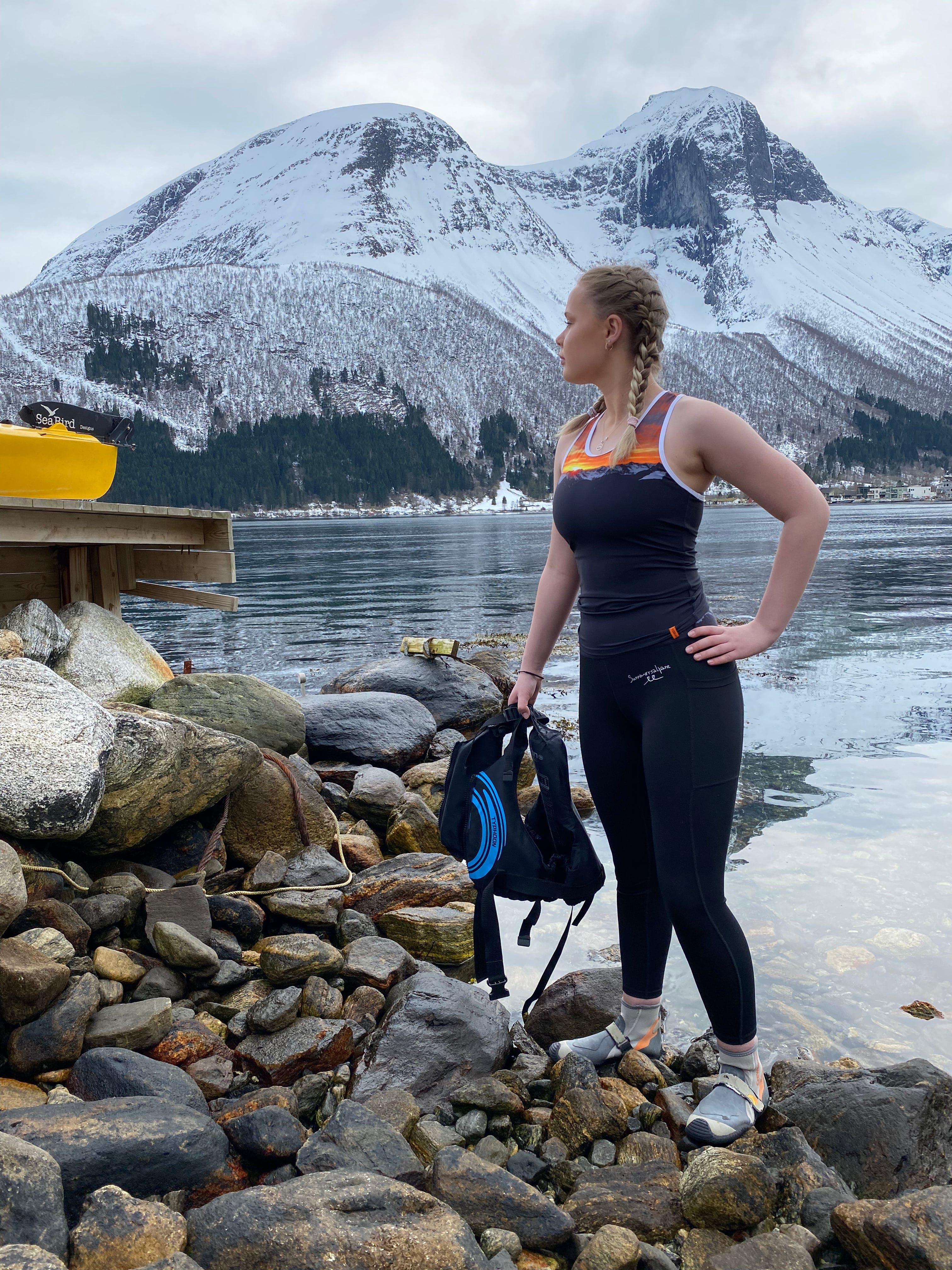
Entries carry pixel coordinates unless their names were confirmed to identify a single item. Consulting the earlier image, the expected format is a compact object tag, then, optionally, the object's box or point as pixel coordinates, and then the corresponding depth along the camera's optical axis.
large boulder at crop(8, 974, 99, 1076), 3.05
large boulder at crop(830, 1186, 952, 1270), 2.17
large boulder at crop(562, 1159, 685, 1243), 2.58
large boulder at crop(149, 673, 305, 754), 6.46
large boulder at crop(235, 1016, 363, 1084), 3.39
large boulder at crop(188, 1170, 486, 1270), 2.08
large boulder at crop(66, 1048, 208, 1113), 2.88
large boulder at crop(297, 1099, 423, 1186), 2.62
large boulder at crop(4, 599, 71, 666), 6.62
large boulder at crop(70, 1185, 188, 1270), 2.09
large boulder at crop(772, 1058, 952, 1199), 2.79
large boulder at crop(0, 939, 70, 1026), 3.10
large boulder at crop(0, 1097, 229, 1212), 2.35
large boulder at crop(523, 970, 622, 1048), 3.78
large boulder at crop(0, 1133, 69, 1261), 2.04
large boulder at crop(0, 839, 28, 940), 3.18
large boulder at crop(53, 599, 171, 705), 6.72
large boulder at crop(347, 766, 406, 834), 6.50
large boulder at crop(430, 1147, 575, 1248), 2.50
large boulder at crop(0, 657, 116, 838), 3.75
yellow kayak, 7.04
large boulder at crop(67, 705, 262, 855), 4.34
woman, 2.71
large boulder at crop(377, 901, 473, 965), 4.55
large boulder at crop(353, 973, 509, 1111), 3.34
